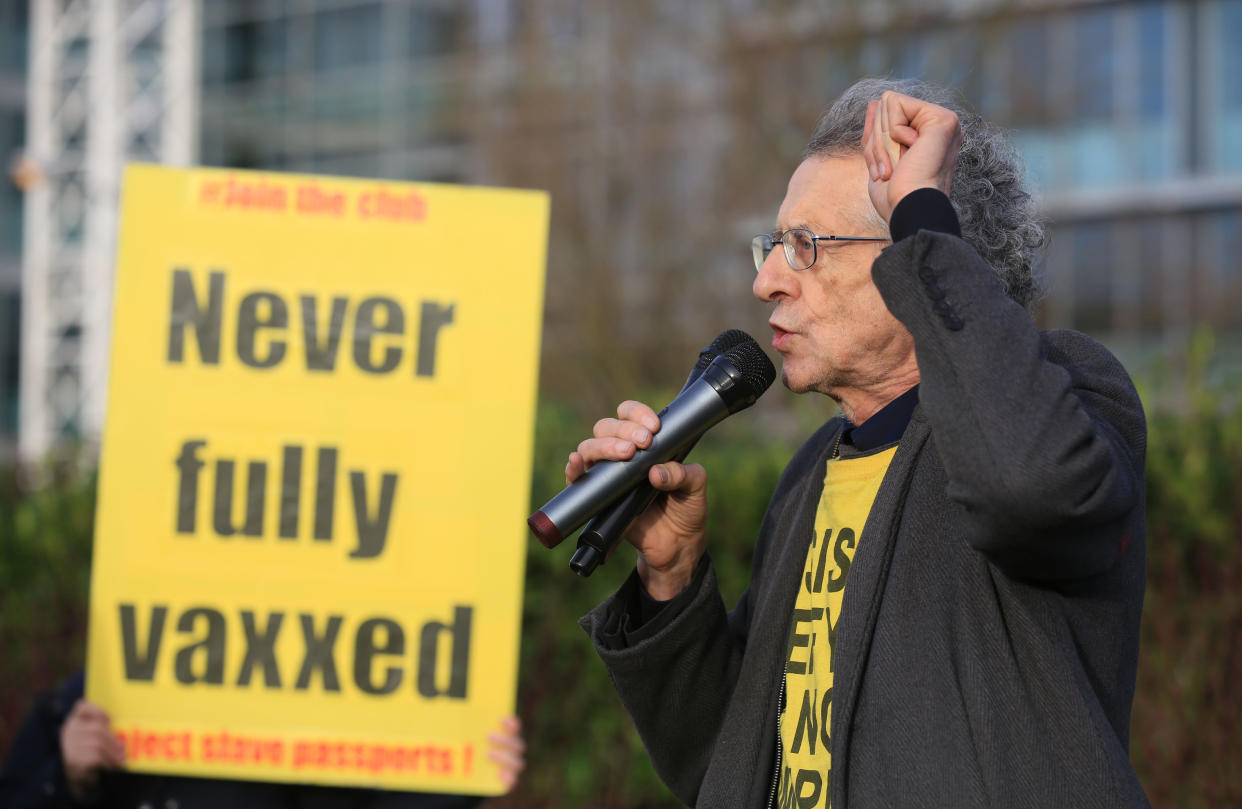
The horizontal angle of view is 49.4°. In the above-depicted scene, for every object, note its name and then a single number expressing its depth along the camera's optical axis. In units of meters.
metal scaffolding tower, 15.34
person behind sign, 3.15
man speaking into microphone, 1.71
